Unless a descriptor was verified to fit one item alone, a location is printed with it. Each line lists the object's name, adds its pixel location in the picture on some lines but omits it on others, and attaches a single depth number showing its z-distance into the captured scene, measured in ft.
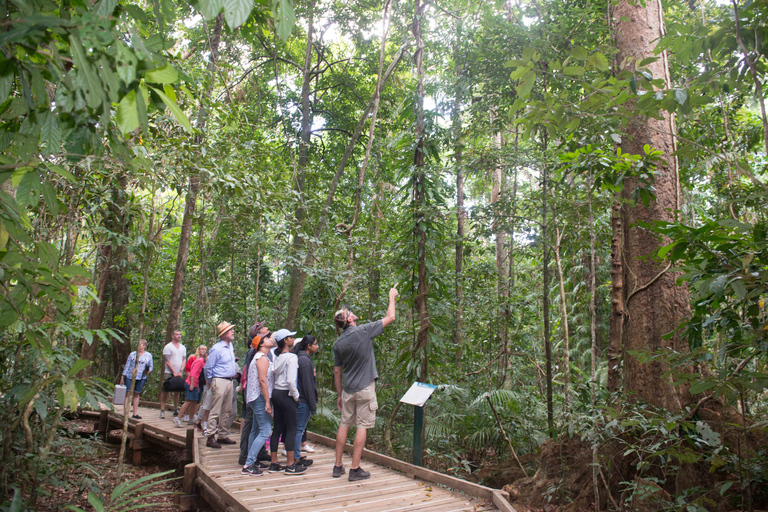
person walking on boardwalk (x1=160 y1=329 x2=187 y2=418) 28.96
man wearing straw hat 22.31
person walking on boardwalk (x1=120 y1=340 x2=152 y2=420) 30.09
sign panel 16.97
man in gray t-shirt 16.97
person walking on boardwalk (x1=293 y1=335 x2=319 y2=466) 18.94
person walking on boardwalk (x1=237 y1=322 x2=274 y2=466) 19.24
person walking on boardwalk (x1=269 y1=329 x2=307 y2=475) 17.63
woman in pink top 26.45
